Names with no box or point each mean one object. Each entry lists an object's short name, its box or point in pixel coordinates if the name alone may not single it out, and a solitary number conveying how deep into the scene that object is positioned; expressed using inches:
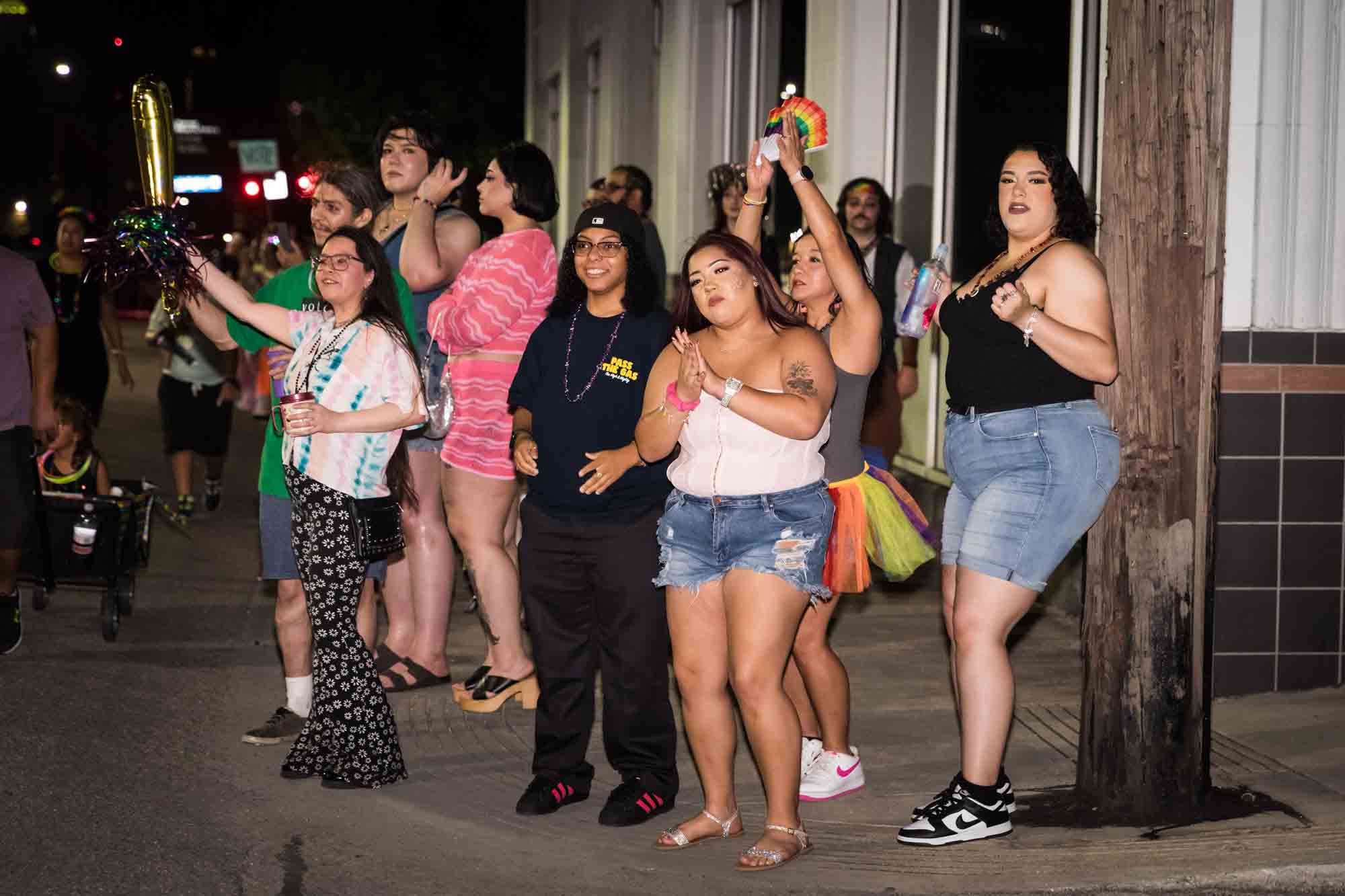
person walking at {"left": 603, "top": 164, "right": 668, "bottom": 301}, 406.9
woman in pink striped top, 258.1
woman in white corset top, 194.1
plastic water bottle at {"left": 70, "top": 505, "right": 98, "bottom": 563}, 324.5
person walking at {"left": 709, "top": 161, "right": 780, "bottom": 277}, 372.2
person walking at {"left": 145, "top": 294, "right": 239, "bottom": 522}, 472.4
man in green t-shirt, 247.6
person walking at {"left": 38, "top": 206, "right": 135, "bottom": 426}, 420.2
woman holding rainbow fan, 205.0
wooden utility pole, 205.8
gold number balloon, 238.2
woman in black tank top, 196.9
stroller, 324.5
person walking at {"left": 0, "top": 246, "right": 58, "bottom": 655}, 299.4
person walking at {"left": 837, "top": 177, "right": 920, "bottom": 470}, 357.4
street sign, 1652.3
